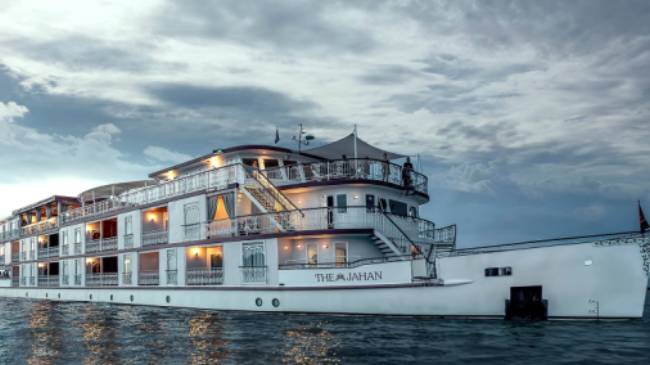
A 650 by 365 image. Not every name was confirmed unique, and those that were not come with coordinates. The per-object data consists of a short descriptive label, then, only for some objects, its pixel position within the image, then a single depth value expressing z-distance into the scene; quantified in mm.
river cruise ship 17688
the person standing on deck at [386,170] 25469
